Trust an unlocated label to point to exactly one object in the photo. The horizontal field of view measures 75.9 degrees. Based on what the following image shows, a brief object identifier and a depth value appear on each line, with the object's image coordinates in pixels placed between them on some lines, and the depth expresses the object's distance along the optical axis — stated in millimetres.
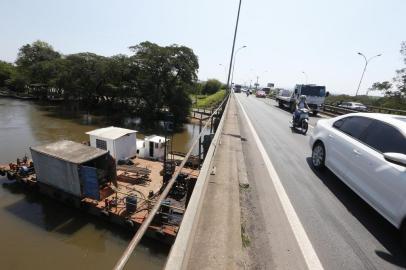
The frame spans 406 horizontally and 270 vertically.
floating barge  14484
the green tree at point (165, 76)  44594
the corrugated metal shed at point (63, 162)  15602
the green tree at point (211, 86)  93750
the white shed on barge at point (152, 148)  25656
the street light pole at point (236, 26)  20005
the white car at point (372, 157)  3926
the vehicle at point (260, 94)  55188
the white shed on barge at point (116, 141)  22969
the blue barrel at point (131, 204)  15062
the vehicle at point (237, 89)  82812
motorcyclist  13780
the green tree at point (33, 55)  80062
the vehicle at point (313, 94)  23578
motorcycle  13281
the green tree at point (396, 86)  36238
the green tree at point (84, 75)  50178
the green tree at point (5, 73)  78438
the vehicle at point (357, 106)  30970
